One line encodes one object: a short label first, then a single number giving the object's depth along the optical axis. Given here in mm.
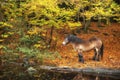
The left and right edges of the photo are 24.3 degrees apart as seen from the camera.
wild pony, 17078
